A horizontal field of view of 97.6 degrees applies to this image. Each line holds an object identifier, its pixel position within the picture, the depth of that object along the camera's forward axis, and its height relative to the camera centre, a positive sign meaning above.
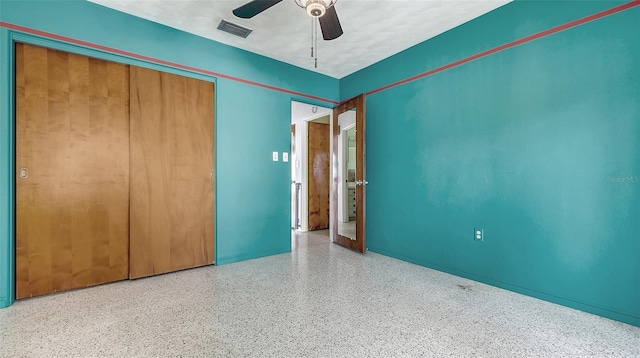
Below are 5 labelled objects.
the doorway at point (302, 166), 5.59 +0.24
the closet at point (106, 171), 2.46 +0.08
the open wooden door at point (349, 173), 3.89 +0.07
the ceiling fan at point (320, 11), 1.93 +1.21
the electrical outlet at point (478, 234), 2.91 -0.61
